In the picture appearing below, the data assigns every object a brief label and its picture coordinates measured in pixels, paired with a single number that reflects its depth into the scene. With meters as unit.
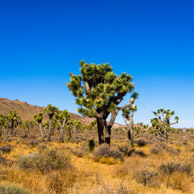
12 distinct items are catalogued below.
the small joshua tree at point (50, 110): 30.36
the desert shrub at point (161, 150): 14.67
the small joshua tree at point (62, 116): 31.39
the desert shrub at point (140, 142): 22.71
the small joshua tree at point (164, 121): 26.40
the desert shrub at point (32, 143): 19.73
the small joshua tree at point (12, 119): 39.95
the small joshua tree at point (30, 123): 62.63
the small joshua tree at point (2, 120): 42.17
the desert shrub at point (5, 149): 13.52
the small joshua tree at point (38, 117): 30.73
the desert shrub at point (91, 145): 13.39
